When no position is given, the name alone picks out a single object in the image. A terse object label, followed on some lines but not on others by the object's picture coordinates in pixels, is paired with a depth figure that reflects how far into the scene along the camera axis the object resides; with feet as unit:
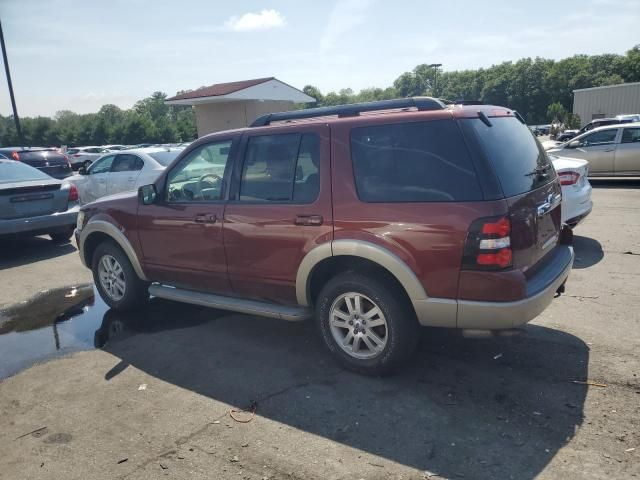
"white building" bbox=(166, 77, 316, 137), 98.07
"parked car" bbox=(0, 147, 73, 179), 49.43
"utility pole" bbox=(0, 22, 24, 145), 73.92
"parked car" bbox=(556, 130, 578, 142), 92.94
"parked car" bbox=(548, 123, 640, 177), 41.96
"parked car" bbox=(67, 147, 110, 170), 108.99
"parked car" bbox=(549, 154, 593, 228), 22.15
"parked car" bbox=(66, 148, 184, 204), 34.86
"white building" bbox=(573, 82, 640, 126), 129.90
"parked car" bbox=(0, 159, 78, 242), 26.73
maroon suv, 10.81
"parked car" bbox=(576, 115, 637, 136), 71.26
